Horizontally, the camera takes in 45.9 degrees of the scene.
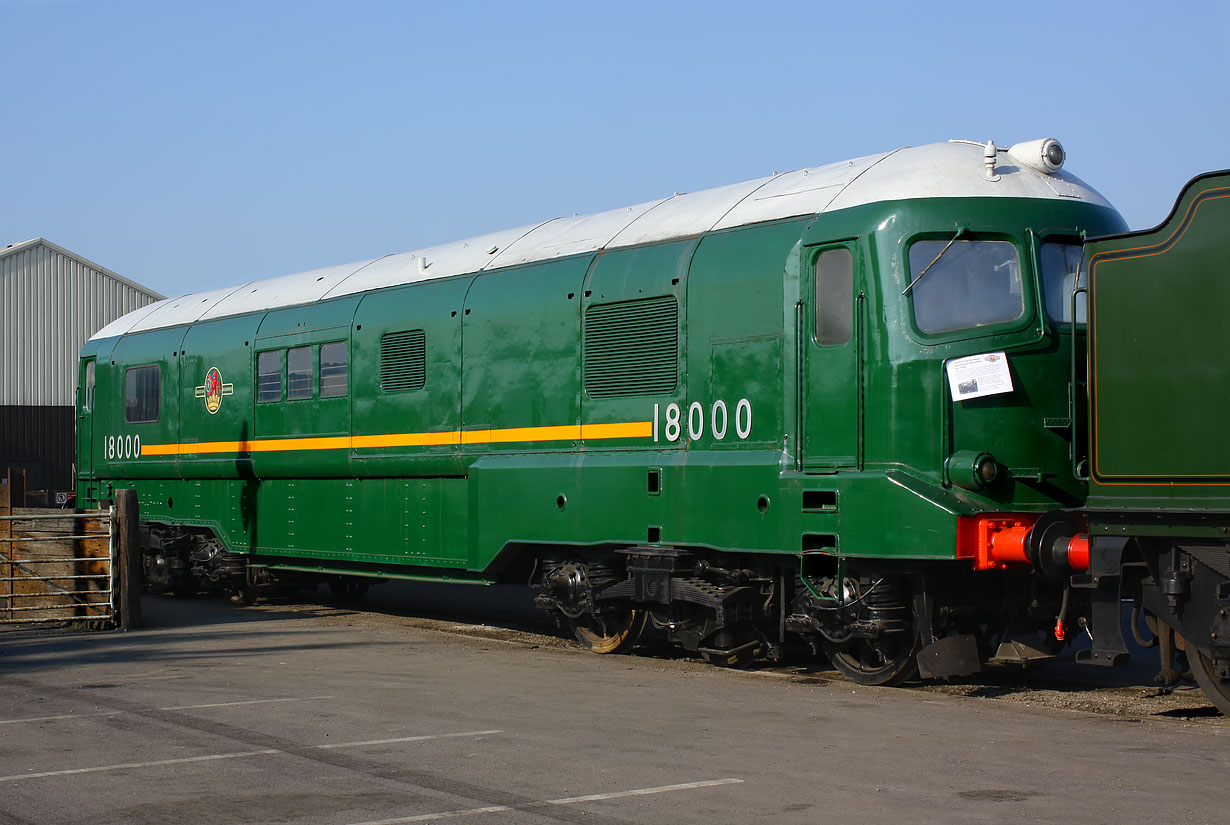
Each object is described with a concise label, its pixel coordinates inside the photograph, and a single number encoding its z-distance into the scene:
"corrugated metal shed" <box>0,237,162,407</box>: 41.00
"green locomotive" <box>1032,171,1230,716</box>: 8.91
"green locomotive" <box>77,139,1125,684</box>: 10.40
